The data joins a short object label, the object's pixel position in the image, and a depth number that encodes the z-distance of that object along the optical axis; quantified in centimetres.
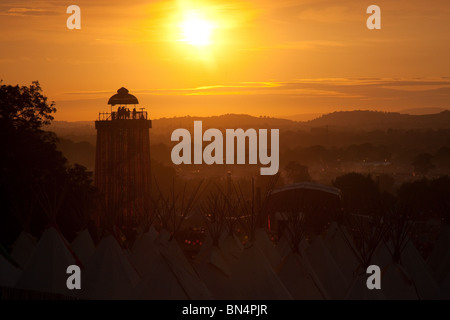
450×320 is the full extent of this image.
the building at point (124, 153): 4106
